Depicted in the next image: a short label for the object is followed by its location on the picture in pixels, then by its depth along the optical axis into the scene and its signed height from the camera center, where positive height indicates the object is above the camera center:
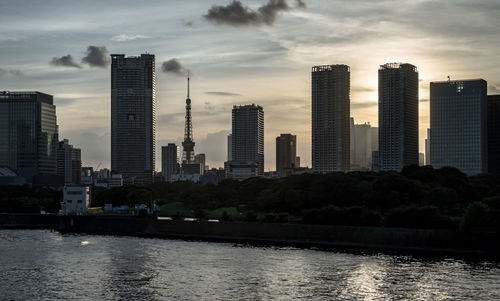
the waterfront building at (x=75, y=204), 197.50 -9.99
